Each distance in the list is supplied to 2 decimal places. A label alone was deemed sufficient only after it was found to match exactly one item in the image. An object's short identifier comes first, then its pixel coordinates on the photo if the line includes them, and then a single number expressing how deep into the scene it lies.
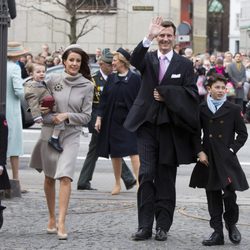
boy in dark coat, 11.83
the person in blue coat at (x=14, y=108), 16.22
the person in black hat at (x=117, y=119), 16.34
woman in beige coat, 12.13
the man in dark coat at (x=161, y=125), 11.88
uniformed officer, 17.05
